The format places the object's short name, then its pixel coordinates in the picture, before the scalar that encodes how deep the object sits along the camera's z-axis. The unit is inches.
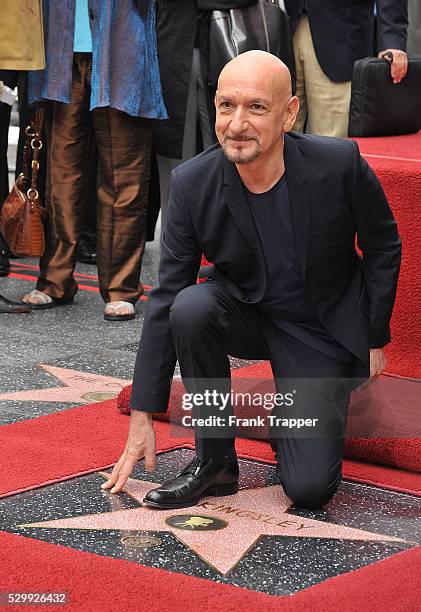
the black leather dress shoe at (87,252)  239.5
